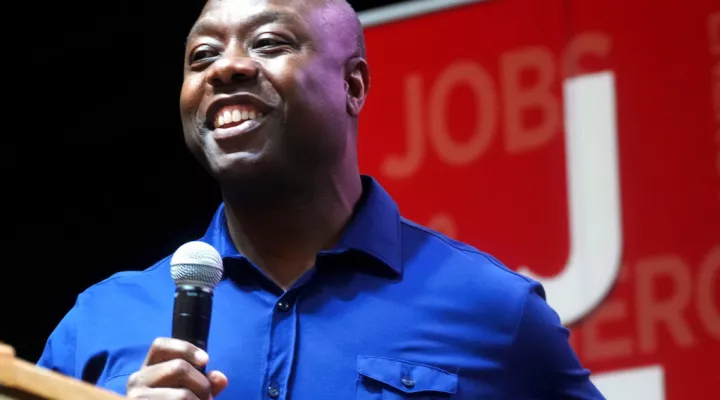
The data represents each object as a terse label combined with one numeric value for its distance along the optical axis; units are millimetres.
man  4901
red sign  5571
